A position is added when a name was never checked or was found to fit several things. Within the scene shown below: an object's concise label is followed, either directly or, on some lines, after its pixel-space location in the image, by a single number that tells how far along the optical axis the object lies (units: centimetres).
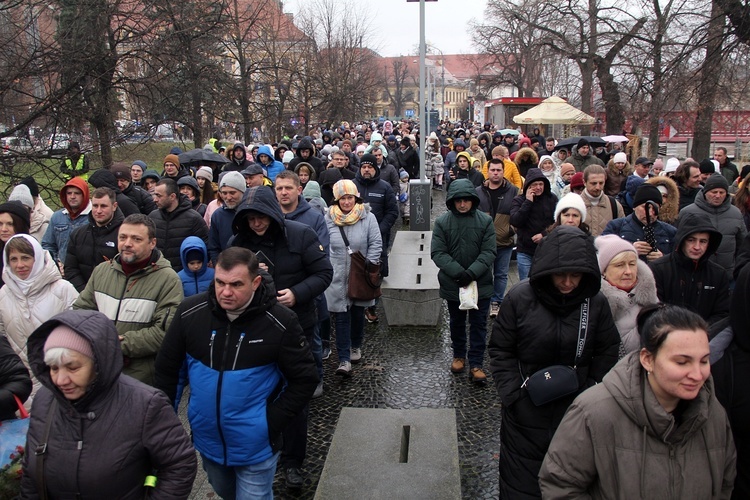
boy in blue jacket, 463
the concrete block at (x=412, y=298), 721
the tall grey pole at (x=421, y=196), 1120
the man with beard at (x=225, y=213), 530
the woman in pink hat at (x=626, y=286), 390
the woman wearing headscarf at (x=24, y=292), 375
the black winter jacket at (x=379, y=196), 824
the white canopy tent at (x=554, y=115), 2346
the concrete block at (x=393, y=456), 356
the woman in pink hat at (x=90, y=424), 234
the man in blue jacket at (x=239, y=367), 297
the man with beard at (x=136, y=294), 367
